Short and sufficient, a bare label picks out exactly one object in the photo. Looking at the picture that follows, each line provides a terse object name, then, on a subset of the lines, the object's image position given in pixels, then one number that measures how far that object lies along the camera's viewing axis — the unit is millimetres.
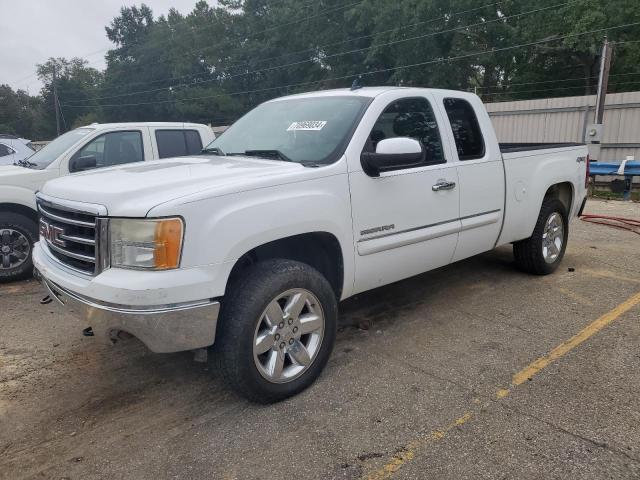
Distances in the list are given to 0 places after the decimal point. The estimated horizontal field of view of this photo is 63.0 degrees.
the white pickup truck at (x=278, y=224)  2717
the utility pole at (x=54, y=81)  60281
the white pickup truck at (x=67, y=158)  5809
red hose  8438
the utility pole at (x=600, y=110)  13195
